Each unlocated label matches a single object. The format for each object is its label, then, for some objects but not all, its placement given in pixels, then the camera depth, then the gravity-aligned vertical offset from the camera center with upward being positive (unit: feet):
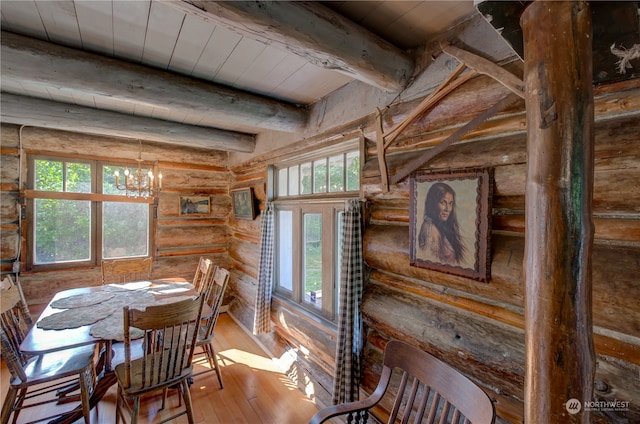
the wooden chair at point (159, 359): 6.18 -3.89
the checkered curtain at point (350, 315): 6.93 -2.81
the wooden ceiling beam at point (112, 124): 8.74 +3.05
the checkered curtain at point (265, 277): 11.18 -2.92
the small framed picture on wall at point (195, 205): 15.17 +0.08
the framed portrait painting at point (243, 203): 13.55 +0.19
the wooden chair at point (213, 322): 9.18 -3.98
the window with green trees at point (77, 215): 12.05 -0.44
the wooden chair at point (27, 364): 6.39 -4.22
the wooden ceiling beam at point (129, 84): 5.71 +3.03
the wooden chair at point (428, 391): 3.64 -2.71
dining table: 6.50 -3.14
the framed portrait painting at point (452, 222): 4.75 -0.25
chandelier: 9.78 +0.82
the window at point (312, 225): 8.83 -0.67
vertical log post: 2.60 -0.07
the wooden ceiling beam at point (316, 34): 3.98 +2.85
